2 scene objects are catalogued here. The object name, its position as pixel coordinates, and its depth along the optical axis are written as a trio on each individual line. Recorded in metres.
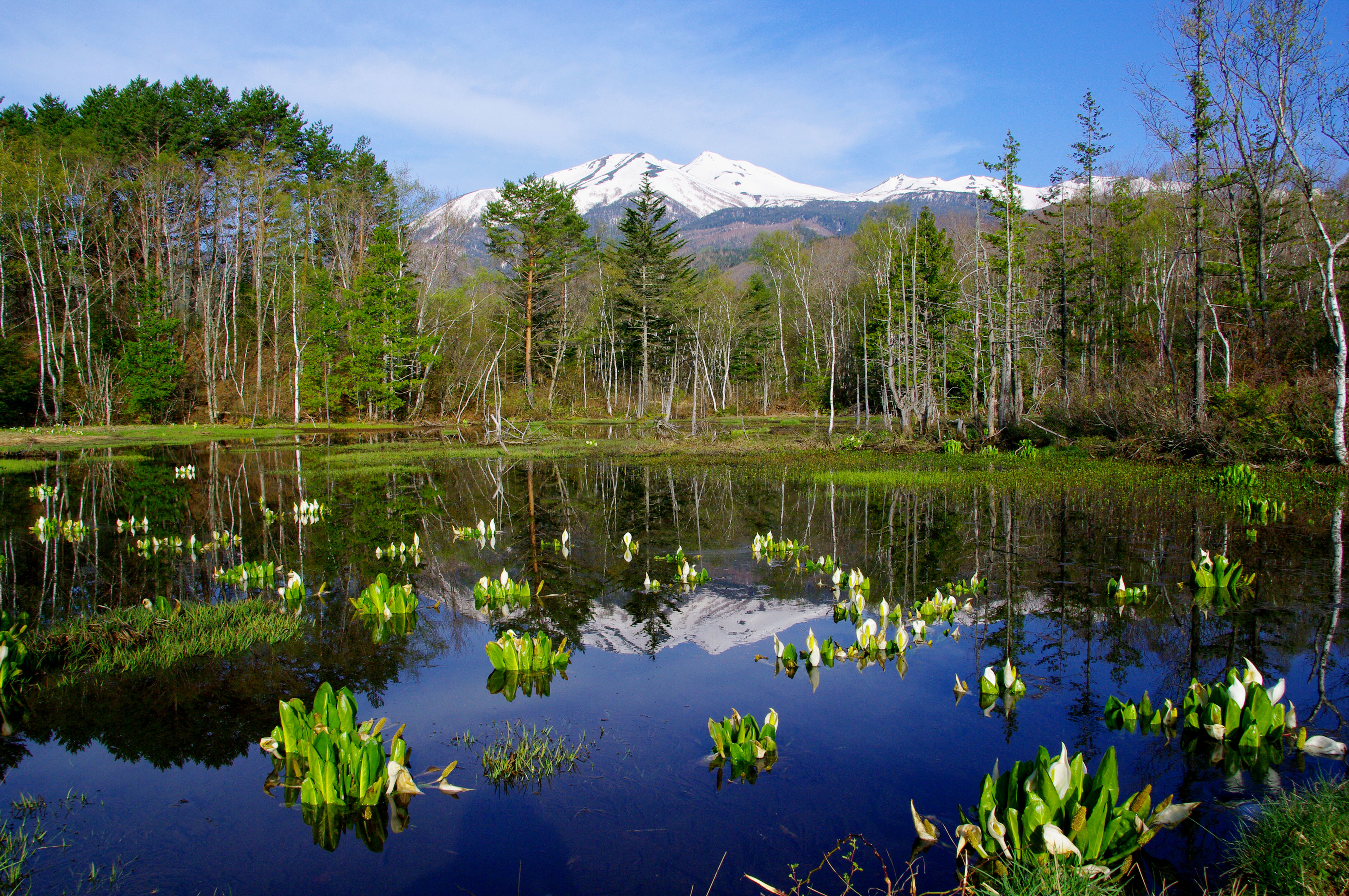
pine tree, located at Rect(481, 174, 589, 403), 44.34
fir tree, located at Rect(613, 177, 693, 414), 47.81
